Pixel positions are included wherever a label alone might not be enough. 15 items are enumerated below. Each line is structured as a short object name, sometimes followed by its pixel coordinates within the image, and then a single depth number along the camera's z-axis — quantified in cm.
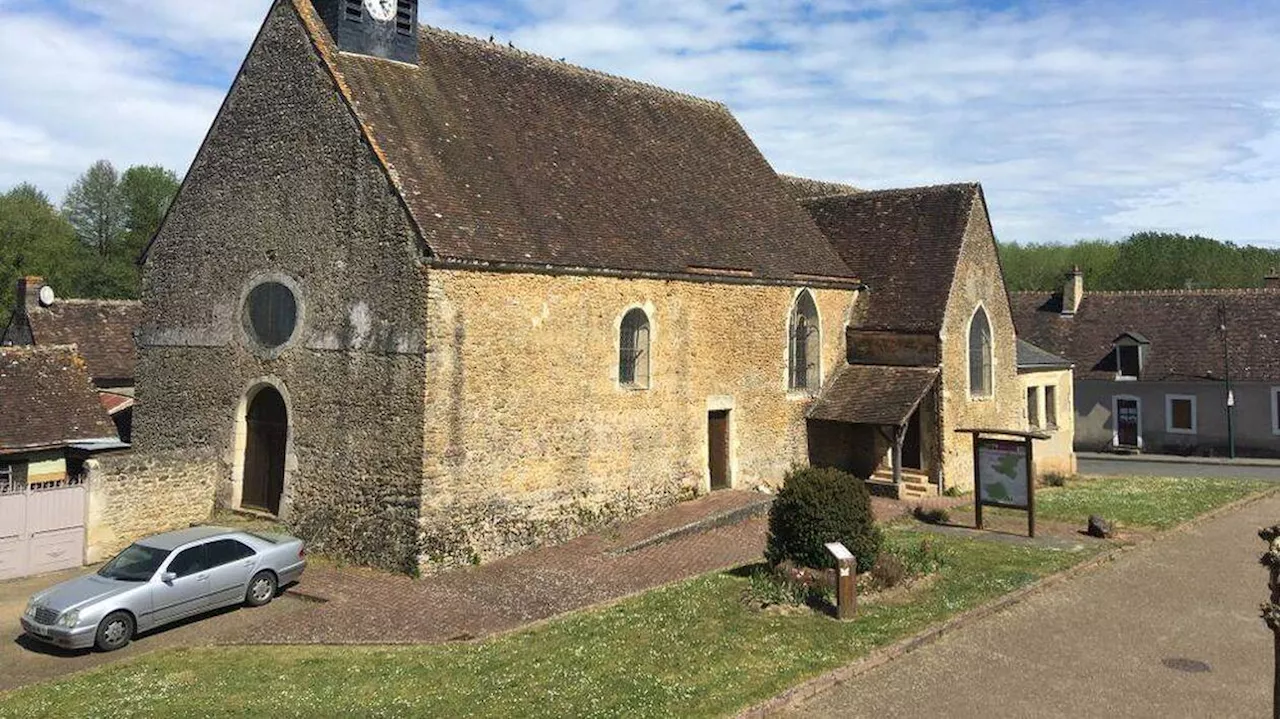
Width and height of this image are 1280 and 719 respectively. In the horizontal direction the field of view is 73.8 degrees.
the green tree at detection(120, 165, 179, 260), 6397
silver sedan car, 1149
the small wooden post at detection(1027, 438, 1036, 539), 1667
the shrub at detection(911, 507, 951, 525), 1855
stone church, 1526
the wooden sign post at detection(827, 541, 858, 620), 1187
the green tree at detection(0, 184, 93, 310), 4984
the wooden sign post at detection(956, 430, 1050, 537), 1678
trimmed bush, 1336
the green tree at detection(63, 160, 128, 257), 6369
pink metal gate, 1503
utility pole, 3297
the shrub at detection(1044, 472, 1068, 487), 2525
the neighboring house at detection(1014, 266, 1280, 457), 3328
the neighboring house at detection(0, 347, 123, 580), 1514
